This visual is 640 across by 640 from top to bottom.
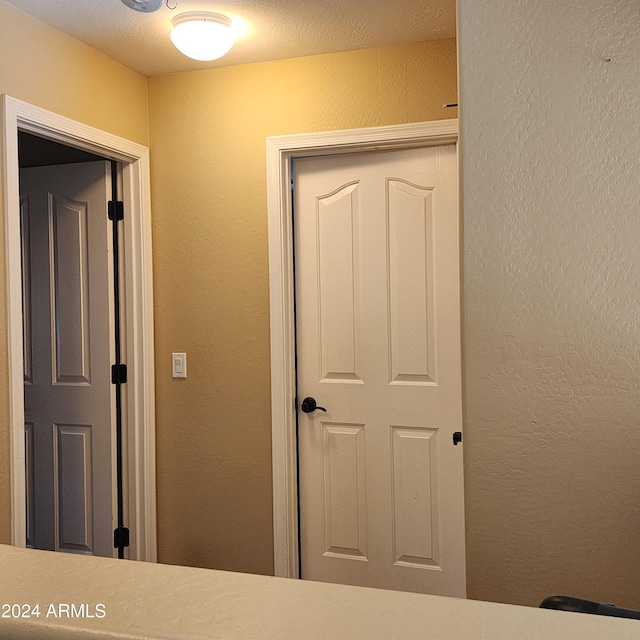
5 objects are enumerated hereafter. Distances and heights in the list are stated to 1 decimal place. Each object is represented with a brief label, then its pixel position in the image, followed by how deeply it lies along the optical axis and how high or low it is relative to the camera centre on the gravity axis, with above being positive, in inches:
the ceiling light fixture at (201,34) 97.0 +41.1
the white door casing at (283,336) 115.9 -3.2
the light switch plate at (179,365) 123.3 -8.3
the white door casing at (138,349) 121.4 -5.2
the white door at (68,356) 123.5 -6.4
